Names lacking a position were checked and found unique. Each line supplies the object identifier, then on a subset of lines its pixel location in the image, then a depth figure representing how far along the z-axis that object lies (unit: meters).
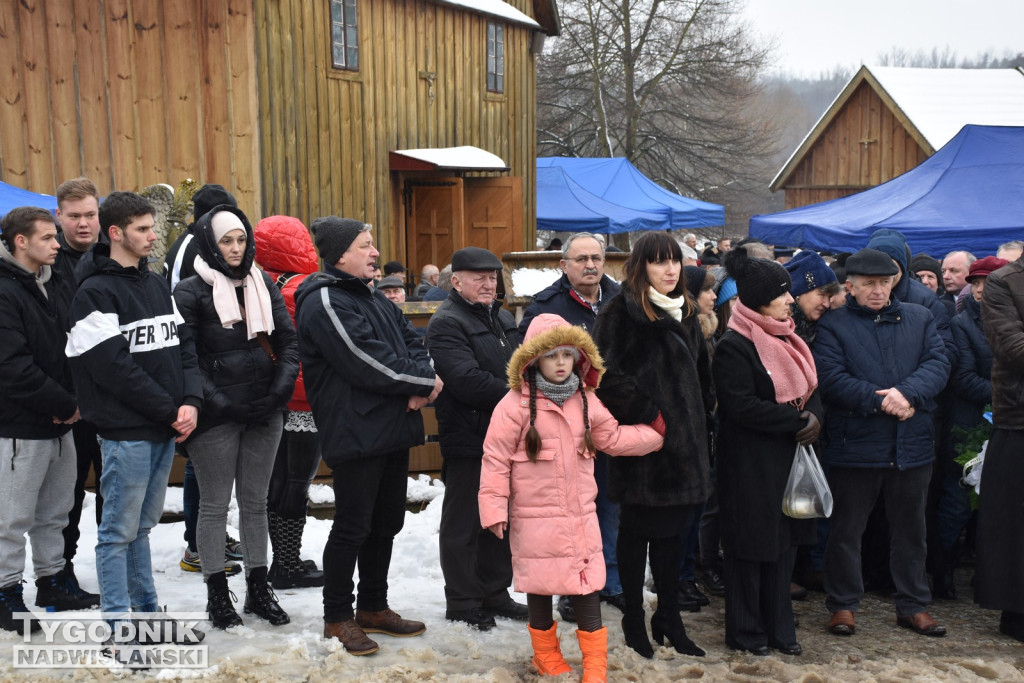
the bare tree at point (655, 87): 31.83
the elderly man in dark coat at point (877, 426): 5.05
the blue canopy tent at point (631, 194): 22.27
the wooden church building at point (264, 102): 10.08
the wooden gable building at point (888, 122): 21.64
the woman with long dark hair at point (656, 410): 4.53
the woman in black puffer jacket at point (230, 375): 4.49
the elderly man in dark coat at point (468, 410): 4.83
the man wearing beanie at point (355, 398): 4.40
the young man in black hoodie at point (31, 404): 4.45
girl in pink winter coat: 4.16
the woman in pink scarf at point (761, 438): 4.67
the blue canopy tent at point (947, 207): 11.08
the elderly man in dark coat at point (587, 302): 5.22
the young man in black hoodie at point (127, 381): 4.06
